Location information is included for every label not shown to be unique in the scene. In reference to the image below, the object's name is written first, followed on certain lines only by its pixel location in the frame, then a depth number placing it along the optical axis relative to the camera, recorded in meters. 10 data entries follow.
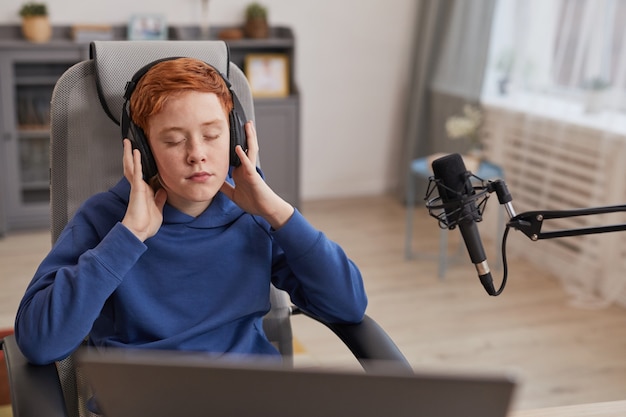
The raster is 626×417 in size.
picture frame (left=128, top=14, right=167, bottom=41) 4.20
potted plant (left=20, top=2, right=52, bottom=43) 3.95
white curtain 3.26
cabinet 3.92
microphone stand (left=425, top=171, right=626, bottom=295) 1.00
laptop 0.72
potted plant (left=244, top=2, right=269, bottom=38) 4.30
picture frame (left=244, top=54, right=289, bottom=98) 4.33
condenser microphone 0.98
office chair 1.55
